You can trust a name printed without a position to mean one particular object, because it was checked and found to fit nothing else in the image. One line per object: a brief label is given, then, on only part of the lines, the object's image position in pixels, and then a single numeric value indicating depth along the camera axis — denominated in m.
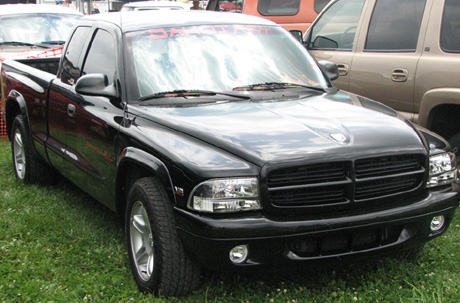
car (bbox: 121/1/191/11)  17.68
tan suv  5.39
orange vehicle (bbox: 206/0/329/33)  10.74
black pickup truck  3.28
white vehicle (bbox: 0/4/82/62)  10.02
